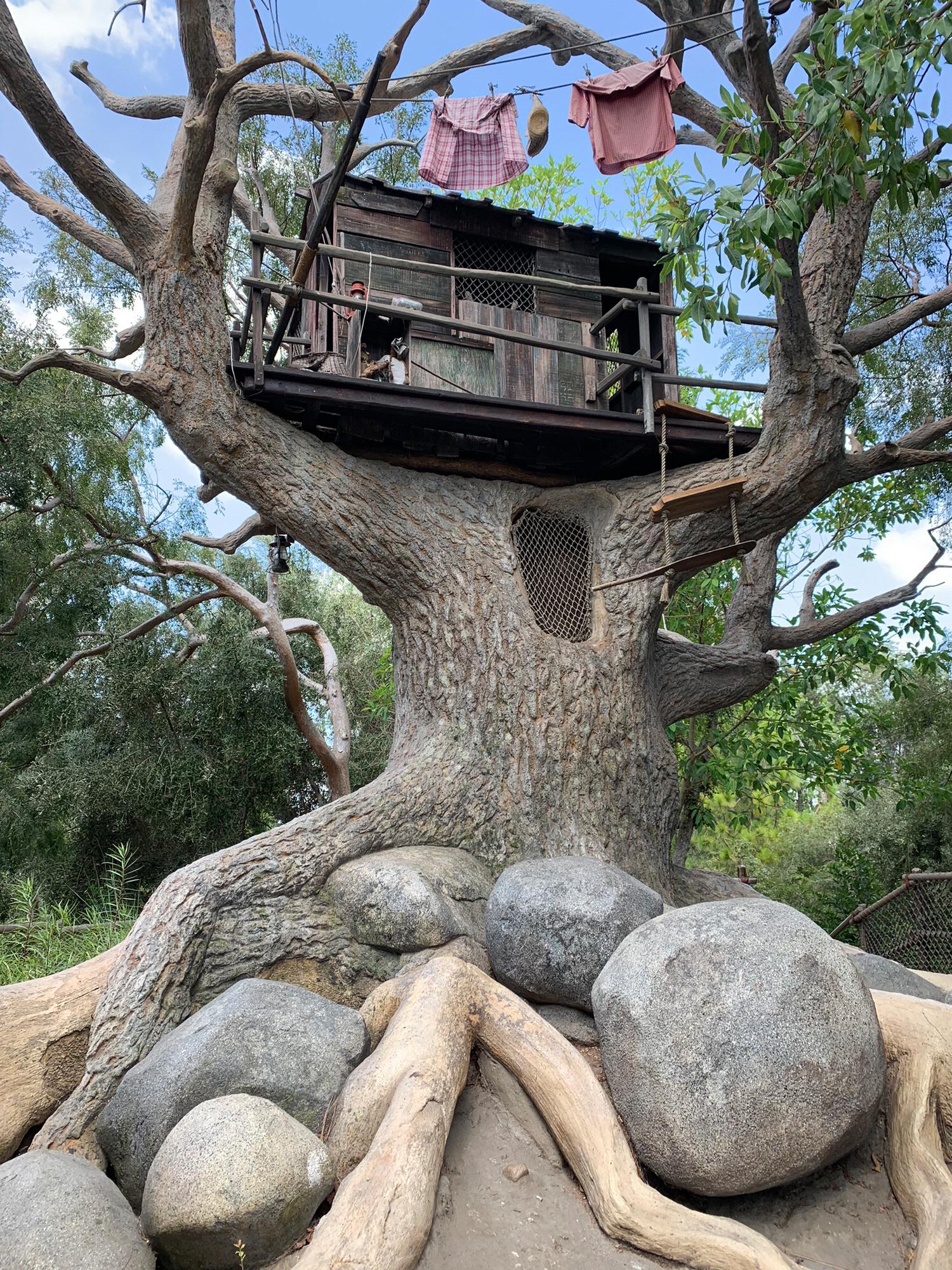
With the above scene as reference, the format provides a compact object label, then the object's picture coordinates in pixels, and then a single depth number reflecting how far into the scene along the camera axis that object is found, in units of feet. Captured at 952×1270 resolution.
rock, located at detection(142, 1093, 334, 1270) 12.14
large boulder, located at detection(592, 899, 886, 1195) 13.51
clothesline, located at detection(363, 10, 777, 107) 28.45
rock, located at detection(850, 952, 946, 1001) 21.45
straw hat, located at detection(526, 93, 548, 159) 32.86
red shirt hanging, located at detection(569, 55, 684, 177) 30.53
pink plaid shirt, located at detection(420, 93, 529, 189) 32.55
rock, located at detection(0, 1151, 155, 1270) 11.26
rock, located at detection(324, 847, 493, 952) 19.75
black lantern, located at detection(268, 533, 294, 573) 31.32
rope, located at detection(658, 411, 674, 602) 23.17
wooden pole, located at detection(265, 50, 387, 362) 19.60
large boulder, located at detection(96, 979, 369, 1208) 14.57
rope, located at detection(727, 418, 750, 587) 23.25
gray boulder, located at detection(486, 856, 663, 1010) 18.31
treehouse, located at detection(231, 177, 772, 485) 24.67
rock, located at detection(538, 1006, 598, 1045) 18.39
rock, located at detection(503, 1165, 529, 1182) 14.29
